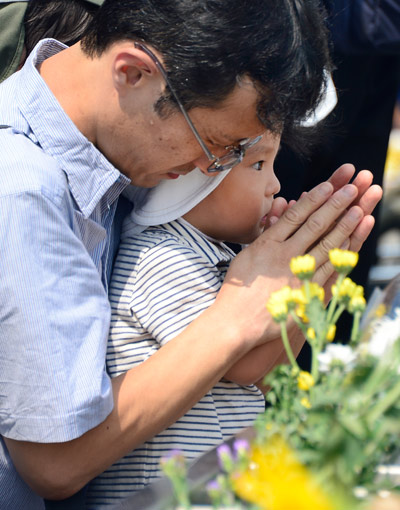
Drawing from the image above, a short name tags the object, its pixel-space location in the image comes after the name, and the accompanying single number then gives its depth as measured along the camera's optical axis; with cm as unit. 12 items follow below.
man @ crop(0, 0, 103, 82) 331
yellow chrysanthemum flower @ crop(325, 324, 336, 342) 277
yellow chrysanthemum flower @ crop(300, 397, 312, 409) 275
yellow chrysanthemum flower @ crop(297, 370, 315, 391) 276
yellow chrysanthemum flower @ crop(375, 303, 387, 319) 285
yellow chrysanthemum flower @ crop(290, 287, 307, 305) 278
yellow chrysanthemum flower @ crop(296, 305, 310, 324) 277
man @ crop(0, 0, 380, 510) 297
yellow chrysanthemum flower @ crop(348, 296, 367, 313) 278
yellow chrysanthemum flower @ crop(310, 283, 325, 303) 277
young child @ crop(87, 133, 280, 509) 314
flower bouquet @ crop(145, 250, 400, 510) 265
